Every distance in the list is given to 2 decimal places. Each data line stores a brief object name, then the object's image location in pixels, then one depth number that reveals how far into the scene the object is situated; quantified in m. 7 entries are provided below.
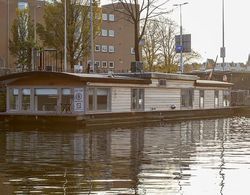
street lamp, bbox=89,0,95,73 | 51.12
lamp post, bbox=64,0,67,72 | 50.82
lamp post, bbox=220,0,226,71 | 70.50
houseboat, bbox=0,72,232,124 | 37.09
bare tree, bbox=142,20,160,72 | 78.26
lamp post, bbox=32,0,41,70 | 48.49
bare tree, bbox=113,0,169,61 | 53.14
